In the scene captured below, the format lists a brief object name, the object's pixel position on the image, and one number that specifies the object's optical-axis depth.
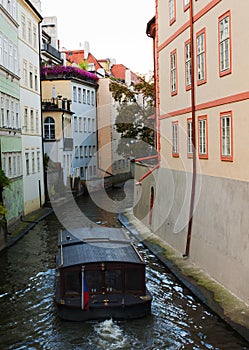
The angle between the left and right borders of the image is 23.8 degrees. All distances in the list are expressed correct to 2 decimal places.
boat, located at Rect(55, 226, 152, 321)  14.29
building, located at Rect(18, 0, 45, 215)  34.19
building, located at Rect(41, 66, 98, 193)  54.38
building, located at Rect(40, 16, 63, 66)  55.02
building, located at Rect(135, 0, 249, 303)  15.62
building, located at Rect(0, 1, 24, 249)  27.94
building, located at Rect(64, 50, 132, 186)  63.81
